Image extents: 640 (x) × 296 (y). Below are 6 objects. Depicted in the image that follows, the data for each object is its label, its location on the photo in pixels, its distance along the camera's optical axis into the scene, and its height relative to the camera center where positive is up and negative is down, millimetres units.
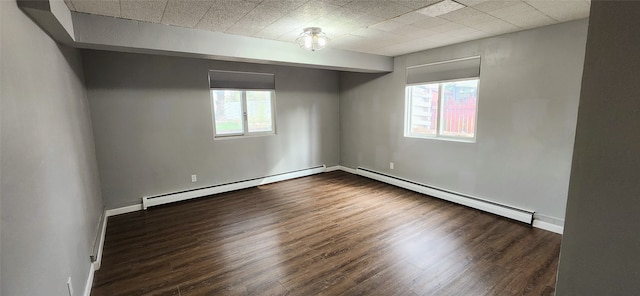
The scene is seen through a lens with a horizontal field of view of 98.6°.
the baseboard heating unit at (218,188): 3958 -1140
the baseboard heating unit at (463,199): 3319 -1176
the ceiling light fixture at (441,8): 2302 +929
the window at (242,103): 4387 +246
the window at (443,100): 3781 +220
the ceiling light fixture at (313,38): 2979 +853
